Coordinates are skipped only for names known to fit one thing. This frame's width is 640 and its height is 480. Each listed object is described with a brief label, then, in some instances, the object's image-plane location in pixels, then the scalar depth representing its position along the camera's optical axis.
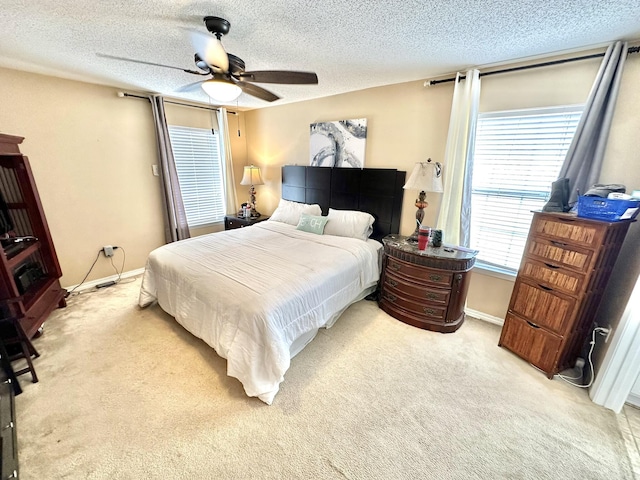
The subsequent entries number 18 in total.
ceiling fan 1.54
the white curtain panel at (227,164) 4.08
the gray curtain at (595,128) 1.75
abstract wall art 3.13
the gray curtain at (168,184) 3.34
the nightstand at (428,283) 2.27
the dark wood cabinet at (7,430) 1.13
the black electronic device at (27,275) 2.12
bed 1.66
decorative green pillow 3.15
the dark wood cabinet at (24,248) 1.87
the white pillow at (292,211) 3.52
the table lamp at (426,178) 2.43
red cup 2.41
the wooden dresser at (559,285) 1.67
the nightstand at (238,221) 3.97
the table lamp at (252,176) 4.03
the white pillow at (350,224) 2.99
